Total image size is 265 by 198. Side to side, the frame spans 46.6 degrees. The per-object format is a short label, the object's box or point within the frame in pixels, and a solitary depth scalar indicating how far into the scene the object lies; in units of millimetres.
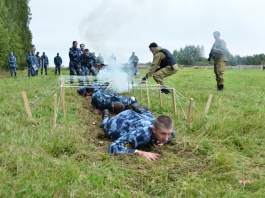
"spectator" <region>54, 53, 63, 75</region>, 23584
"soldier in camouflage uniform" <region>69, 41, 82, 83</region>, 12742
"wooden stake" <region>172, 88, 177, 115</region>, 6242
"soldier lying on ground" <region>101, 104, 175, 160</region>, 3785
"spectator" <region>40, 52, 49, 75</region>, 24500
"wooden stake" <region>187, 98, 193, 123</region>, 5286
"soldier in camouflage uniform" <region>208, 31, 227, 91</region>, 10422
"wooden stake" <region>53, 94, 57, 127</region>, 5036
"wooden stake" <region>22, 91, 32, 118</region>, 5305
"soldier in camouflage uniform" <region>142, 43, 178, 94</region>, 9227
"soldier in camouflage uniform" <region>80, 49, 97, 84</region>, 12625
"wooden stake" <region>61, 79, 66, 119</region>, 5471
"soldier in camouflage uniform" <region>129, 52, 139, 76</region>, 18461
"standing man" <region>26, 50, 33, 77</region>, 21172
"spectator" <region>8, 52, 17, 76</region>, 22203
